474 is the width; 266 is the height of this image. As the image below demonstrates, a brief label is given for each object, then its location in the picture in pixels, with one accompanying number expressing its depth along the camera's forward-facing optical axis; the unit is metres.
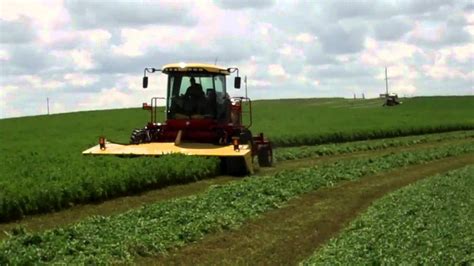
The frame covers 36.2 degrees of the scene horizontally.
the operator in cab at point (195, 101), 23.72
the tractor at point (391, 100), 98.19
